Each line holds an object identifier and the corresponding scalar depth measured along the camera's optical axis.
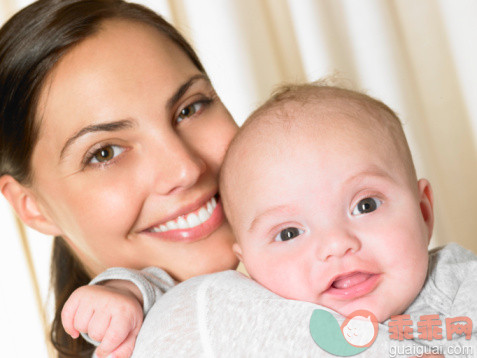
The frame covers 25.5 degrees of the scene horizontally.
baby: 0.53
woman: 0.60
